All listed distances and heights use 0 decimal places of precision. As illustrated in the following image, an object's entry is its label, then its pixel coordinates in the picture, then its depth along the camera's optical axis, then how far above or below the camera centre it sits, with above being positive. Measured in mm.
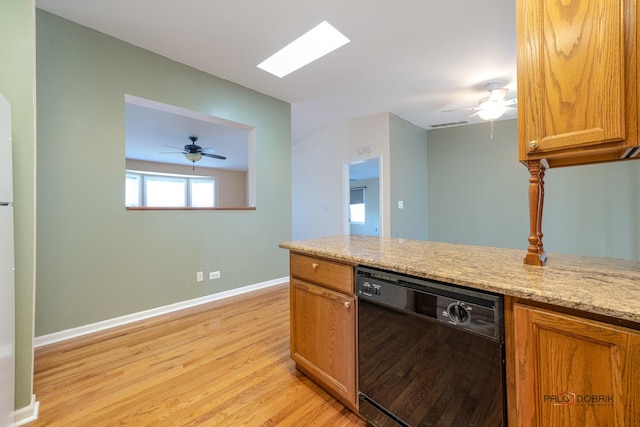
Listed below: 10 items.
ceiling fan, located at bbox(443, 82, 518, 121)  3301 +1395
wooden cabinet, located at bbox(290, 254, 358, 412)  1338 -627
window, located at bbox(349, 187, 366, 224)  8383 +300
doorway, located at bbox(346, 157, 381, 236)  8031 +348
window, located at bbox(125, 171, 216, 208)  6922 +775
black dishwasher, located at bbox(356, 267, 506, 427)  882 -556
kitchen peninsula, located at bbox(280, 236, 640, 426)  670 -331
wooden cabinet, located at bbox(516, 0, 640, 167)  847 +467
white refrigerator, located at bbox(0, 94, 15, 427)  1068 -254
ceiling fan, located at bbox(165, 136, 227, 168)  5010 +1275
